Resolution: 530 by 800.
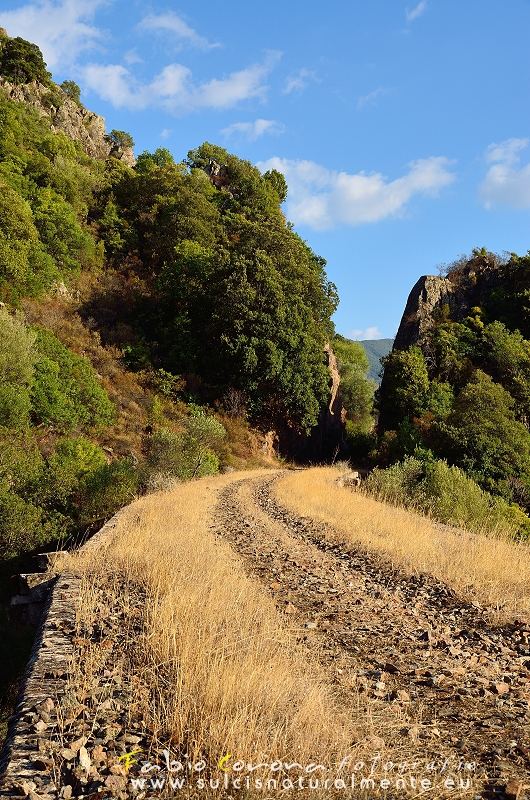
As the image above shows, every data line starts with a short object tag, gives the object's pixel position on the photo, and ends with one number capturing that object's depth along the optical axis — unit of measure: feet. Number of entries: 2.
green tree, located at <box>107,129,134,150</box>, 219.98
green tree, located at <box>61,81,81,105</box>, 212.37
